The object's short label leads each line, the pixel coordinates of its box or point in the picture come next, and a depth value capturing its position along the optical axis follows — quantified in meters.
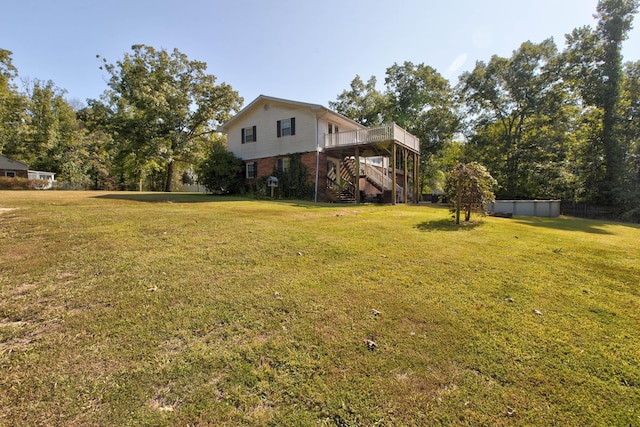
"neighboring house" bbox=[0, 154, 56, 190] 30.08
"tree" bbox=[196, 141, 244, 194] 19.41
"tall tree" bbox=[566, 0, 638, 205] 19.19
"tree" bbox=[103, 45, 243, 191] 21.86
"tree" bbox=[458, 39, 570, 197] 22.56
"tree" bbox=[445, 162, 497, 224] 8.70
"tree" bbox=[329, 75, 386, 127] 31.73
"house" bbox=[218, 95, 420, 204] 16.77
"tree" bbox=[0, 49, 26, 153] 26.89
